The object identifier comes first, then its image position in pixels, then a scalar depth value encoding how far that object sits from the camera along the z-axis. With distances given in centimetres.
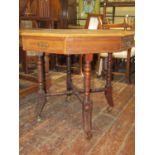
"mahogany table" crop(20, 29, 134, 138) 176
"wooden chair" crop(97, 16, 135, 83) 328
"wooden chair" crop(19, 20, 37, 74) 413
